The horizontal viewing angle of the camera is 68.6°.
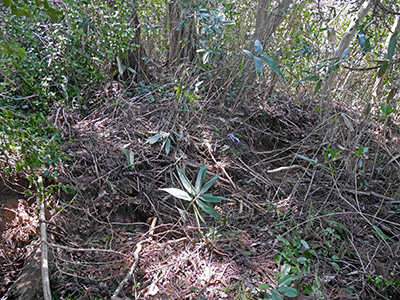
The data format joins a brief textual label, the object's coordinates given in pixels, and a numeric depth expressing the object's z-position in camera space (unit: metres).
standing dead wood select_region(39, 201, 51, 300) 1.52
